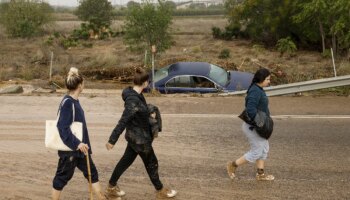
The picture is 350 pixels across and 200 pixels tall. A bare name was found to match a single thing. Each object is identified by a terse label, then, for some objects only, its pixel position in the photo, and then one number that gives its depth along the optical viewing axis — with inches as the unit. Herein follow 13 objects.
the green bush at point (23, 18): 1258.6
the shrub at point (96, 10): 1603.1
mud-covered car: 544.1
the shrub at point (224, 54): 967.0
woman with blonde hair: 207.6
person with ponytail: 252.8
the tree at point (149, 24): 761.6
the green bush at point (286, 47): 1007.4
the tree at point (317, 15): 806.5
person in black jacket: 225.8
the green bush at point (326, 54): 951.4
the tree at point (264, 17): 1061.1
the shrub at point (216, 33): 1369.3
